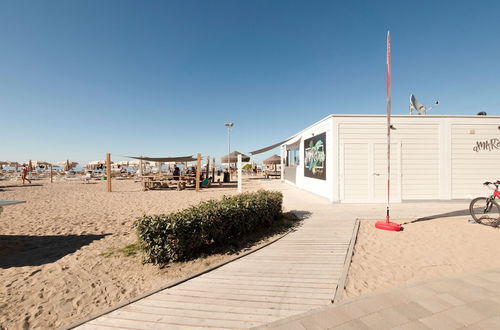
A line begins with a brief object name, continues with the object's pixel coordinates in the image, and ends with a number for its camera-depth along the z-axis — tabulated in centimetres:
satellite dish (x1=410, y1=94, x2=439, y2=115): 858
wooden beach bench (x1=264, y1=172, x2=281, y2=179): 2264
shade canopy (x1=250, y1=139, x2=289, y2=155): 1500
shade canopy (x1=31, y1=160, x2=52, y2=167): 2656
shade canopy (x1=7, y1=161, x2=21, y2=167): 2105
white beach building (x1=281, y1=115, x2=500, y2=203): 746
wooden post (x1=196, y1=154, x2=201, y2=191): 1219
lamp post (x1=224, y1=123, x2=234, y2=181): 1938
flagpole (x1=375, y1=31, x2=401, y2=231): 475
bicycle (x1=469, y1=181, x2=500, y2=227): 513
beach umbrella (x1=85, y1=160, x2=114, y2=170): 3190
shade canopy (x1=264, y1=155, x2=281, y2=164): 2219
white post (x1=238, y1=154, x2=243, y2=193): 1114
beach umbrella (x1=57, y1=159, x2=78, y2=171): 2835
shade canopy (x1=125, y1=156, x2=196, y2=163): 1459
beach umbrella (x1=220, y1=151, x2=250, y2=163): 1928
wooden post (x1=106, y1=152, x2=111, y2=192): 1220
